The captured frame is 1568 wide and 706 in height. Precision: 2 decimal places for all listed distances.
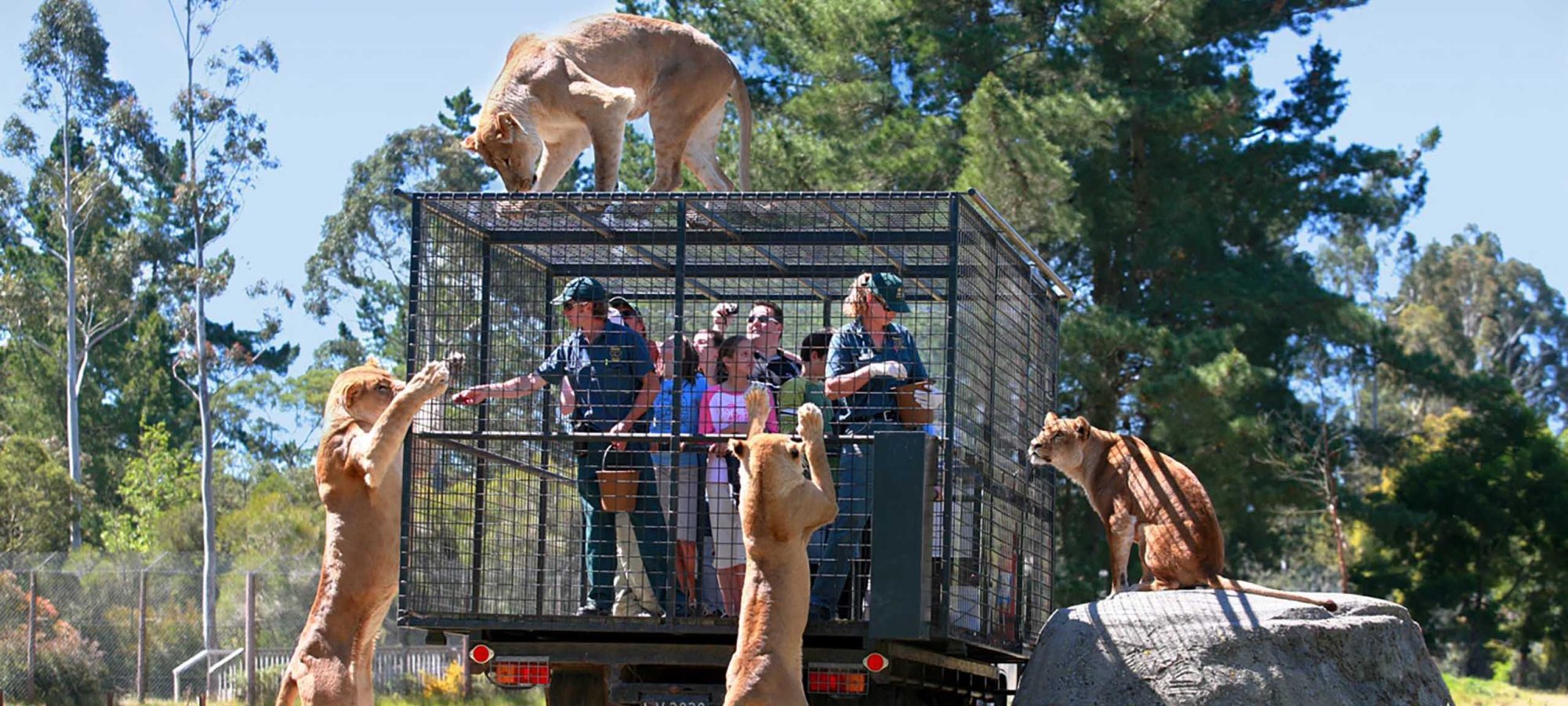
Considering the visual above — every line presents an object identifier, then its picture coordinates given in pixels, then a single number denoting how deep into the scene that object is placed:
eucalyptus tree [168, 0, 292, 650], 35.97
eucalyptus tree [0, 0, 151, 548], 41.59
